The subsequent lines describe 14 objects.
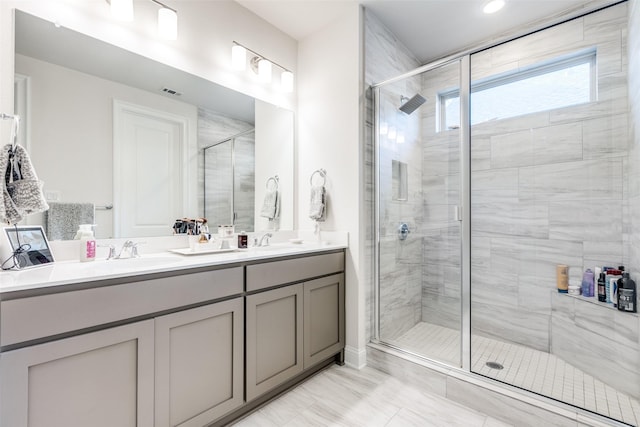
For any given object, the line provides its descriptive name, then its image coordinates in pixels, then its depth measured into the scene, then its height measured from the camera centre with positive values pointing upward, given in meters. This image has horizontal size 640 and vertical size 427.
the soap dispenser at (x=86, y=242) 1.48 -0.15
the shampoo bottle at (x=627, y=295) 1.87 -0.52
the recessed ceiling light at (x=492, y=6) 2.24 +1.58
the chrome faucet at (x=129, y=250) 1.65 -0.21
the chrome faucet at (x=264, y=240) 2.35 -0.22
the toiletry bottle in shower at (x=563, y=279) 2.33 -0.51
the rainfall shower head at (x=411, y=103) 2.49 +0.92
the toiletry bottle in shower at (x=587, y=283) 2.18 -0.52
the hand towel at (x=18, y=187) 1.19 +0.10
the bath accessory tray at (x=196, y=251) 1.80 -0.24
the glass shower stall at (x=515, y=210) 1.99 +0.02
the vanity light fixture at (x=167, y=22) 1.76 +1.13
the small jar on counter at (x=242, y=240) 2.13 -0.20
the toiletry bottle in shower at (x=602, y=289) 2.06 -0.52
